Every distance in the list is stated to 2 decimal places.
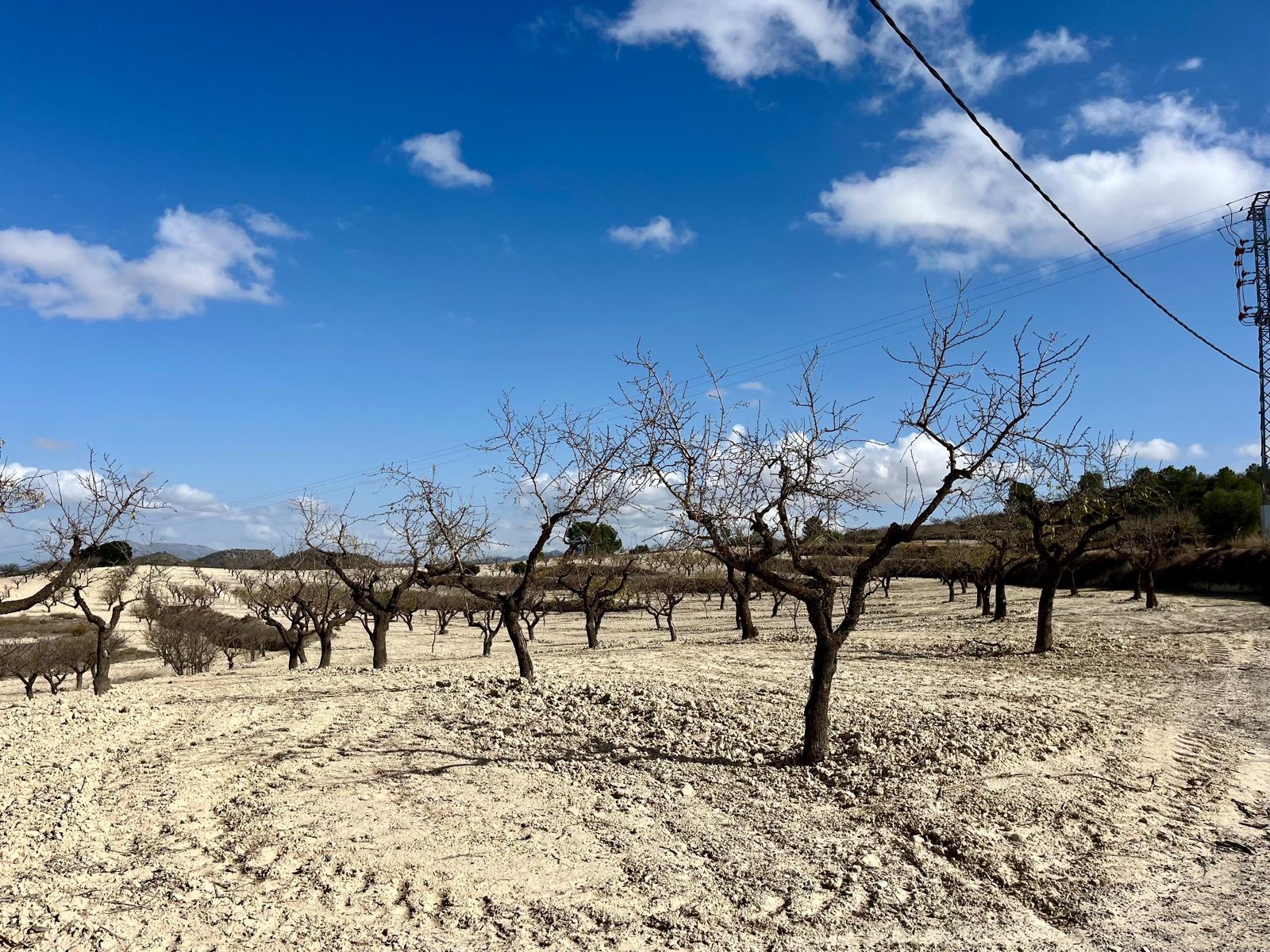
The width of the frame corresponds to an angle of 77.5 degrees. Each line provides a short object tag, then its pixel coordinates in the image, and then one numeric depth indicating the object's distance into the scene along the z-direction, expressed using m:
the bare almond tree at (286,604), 25.44
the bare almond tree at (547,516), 12.26
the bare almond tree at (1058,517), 17.20
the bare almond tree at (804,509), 7.97
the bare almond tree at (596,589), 27.57
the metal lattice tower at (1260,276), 24.44
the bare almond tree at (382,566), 17.30
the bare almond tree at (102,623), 20.06
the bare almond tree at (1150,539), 29.56
